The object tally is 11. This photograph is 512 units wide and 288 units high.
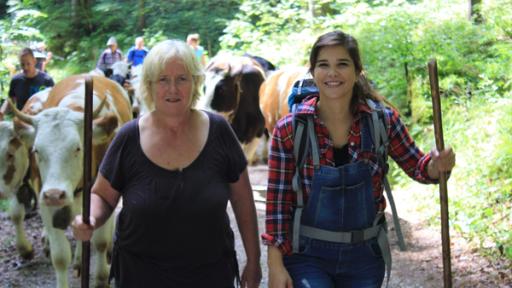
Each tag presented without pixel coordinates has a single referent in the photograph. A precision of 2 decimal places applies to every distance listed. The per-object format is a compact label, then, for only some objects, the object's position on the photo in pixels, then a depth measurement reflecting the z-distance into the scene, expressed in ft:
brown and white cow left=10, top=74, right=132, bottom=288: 16.51
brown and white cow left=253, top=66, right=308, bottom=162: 33.35
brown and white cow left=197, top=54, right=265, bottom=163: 37.83
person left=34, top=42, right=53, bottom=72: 49.98
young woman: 9.63
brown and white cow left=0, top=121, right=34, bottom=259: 21.49
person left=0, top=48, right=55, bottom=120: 30.68
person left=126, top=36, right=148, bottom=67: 57.96
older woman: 9.56
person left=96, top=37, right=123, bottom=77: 57.31
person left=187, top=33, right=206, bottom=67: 56.59
